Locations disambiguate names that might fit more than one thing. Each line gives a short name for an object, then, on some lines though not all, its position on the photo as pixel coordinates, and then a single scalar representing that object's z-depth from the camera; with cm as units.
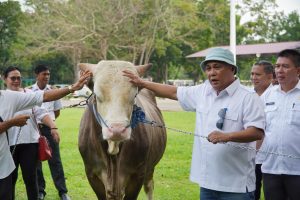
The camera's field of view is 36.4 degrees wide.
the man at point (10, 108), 424
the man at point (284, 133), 409
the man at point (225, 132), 346
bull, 394
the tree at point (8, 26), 4178
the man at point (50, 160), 706
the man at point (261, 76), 592
